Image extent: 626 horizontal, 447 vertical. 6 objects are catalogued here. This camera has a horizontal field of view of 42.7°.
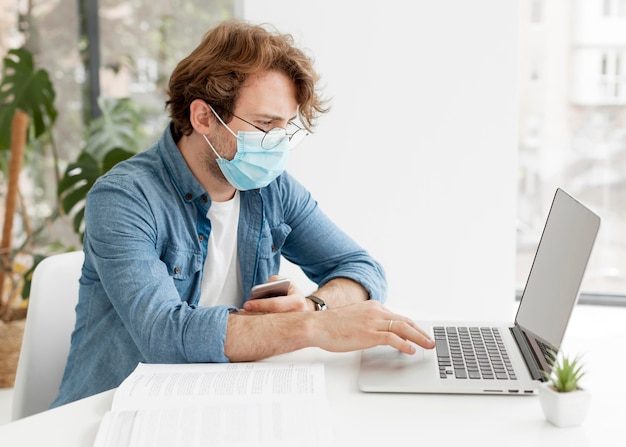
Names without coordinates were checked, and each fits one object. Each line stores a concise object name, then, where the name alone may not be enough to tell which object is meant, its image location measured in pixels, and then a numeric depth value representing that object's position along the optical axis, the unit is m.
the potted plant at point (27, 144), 3.02
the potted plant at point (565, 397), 1.07
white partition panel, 2.81
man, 1.34
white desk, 1.05
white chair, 1.58
